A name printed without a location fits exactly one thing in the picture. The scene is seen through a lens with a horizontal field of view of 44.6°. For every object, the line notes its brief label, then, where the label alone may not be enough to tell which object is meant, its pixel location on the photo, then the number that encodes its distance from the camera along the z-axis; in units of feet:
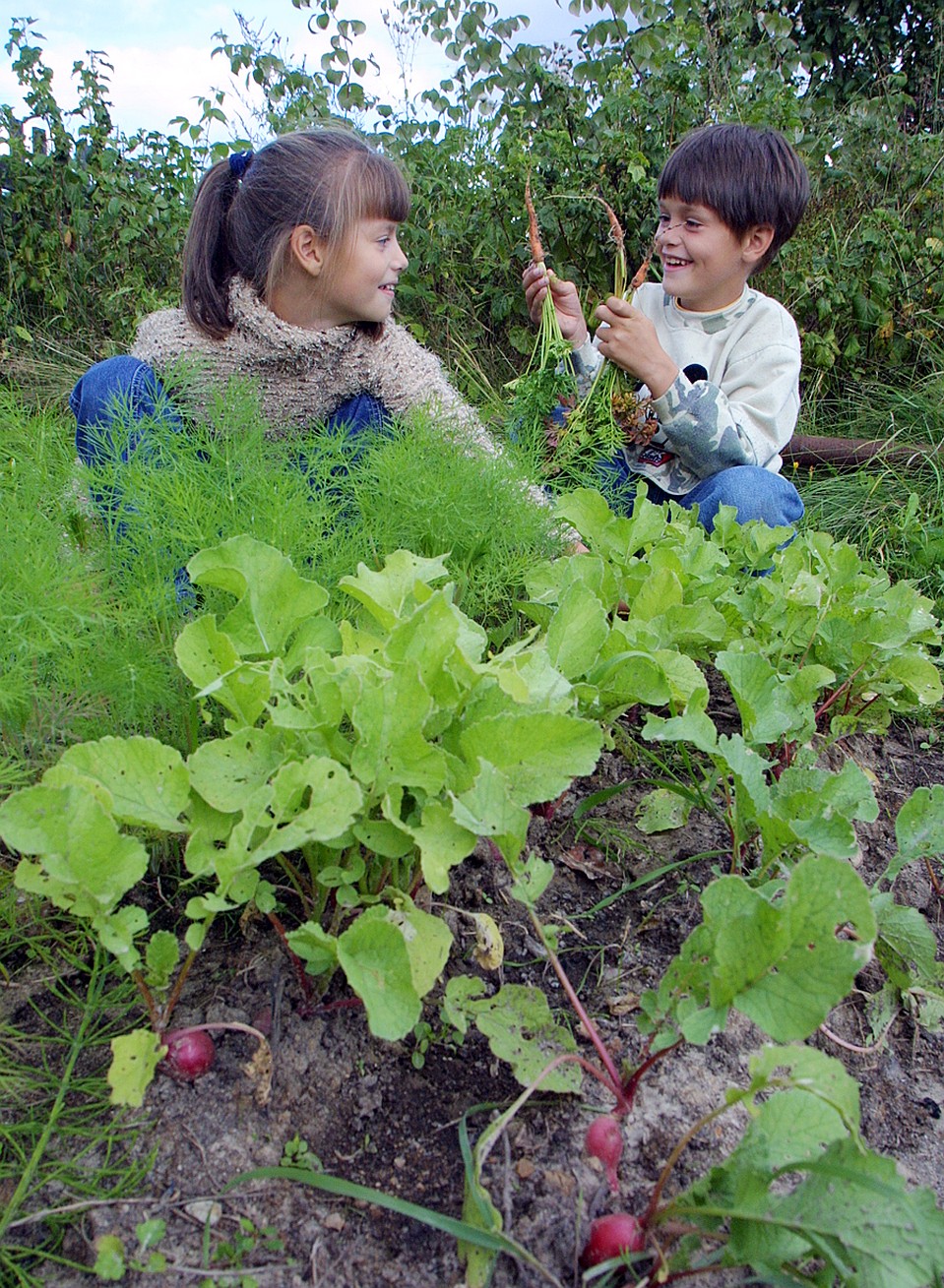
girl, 3.33
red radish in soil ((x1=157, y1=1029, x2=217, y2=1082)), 1.68
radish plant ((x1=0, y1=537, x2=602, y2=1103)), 1.59
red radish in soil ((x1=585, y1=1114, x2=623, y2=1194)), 1.58
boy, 3.51
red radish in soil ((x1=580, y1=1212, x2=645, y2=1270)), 1.49
